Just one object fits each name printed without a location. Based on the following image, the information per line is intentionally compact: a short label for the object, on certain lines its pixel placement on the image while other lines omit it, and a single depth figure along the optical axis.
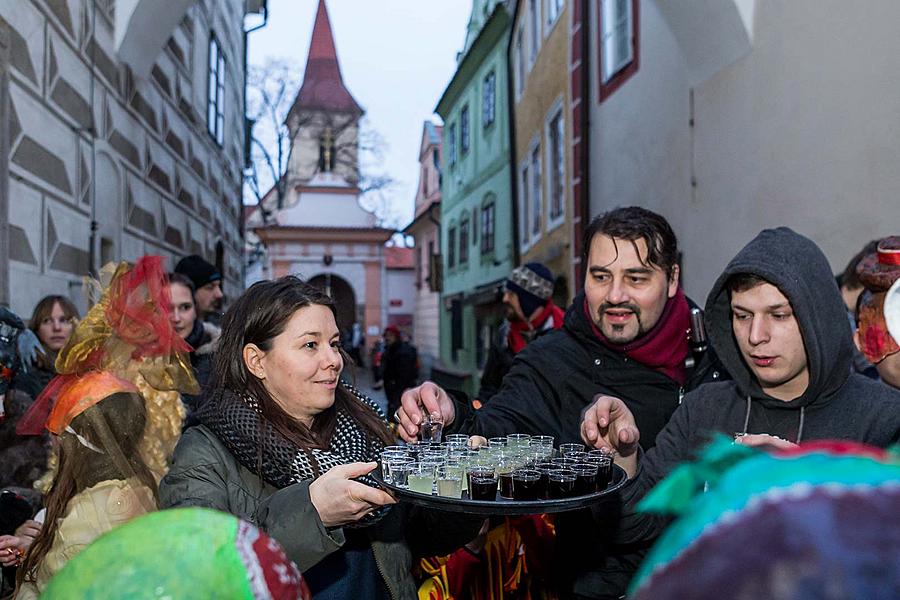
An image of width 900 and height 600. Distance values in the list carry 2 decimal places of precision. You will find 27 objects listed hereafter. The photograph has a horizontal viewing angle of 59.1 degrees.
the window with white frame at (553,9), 13.11
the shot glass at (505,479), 1.95
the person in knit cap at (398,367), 11.68
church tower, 40.22
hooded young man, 1.94
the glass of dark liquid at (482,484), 1.94
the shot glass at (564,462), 2.04
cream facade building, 4.92
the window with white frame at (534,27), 15.45
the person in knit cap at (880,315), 2.44
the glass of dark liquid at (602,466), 1.95
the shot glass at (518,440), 2.31
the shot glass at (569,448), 2.23
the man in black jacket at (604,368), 2.49
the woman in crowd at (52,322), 4.53
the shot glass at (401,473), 1.97
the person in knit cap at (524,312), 5.61
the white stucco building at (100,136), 5.50
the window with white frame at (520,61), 17.12
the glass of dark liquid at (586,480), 1.92
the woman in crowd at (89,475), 2.29
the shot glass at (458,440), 2.21
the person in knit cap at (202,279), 5.59
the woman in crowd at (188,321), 4.40
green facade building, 19.05
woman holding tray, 1.79
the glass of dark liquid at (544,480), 1.92
